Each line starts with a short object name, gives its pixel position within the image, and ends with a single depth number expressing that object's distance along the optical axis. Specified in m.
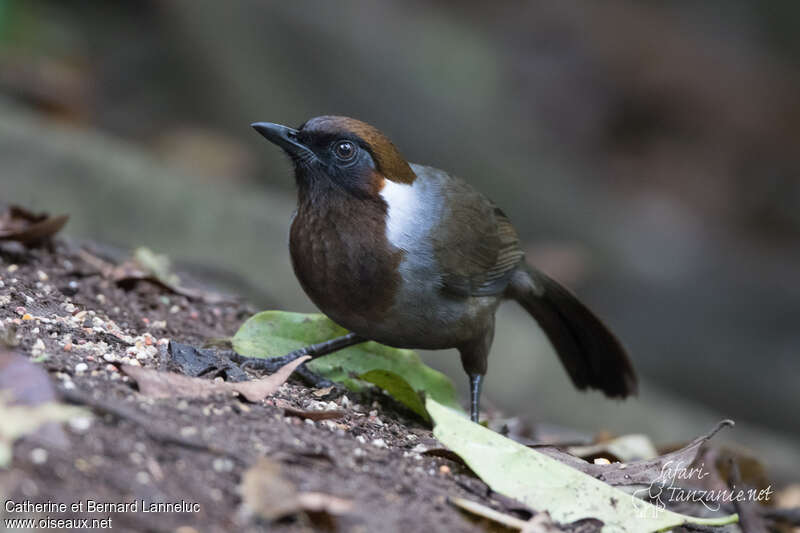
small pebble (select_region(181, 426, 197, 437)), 4.91
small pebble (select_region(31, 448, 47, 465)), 4.33
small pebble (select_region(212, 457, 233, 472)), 4.71
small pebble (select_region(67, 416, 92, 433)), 4.62
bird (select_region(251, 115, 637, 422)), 7.81
